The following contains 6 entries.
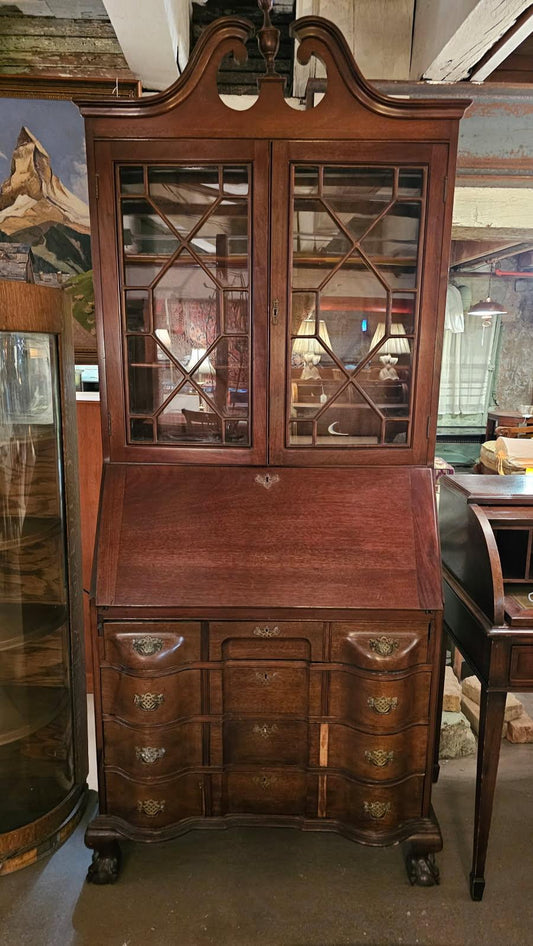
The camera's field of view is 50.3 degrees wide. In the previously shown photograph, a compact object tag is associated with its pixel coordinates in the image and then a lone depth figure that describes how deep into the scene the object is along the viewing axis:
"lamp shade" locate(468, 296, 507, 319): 6.91
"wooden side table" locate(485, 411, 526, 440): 7.64
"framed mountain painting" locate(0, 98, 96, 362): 2.27
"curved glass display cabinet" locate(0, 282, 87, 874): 1.74
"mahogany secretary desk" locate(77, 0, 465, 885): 1.58
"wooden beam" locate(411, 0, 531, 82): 1.52
